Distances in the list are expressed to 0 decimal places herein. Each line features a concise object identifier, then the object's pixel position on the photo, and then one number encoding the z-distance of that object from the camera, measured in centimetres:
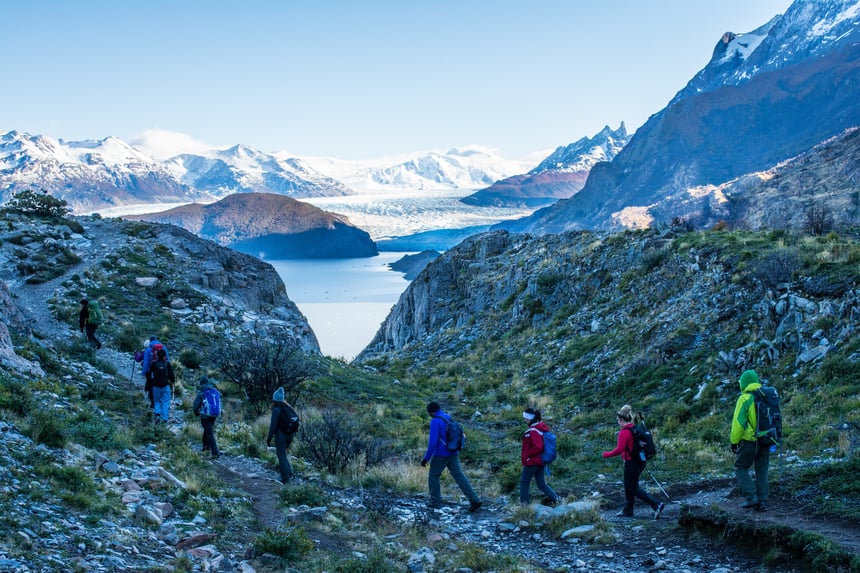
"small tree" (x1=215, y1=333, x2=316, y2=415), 1686
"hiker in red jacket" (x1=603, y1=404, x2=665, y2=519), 903
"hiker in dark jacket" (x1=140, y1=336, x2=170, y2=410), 1388
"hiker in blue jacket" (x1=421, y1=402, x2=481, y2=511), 1003
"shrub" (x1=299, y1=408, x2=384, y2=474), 1234
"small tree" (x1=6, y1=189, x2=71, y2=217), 3894
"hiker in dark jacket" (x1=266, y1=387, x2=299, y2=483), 1076
